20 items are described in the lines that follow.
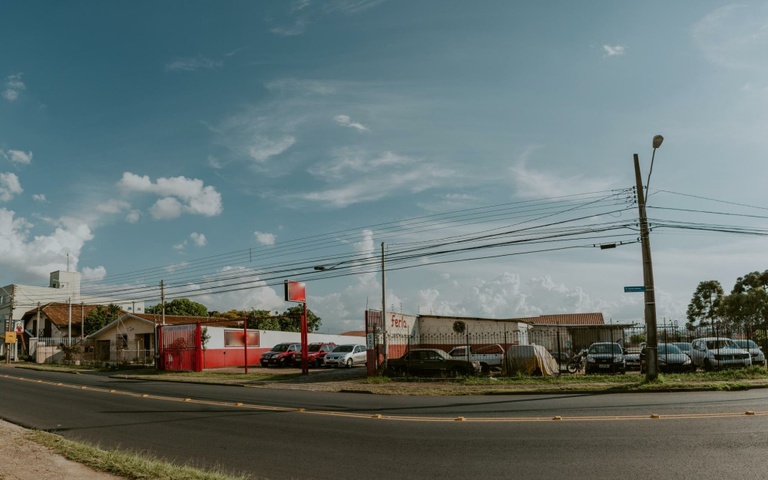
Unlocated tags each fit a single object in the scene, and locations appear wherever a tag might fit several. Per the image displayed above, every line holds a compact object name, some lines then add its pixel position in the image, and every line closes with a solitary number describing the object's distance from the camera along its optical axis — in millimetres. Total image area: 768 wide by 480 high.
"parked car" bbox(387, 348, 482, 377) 24531
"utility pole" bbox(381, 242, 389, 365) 28922
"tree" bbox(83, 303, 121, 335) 59297
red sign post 29984
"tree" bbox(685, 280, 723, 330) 64000
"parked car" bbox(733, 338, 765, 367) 24609
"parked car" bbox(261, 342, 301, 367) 37875
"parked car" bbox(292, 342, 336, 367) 37884
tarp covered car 23875
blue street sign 20438
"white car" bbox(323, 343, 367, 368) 36547
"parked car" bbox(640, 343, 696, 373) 23719
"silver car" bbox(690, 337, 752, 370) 23703
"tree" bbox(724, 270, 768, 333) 53594
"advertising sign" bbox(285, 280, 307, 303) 31703
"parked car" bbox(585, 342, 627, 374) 24762
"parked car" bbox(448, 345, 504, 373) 27656
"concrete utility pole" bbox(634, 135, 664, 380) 20000
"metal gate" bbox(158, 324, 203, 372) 34406
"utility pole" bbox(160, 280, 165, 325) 43412
